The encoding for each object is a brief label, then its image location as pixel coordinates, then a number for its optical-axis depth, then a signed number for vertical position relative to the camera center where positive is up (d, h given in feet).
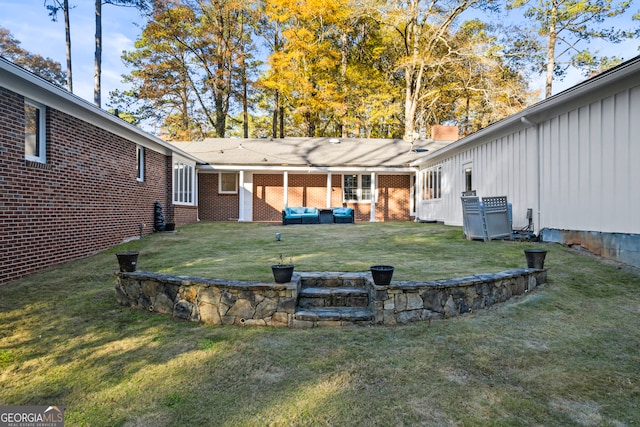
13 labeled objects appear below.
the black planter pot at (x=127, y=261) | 16.48 -2.29
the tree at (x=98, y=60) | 59.26 +23.95
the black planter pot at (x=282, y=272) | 14.28 -2.47
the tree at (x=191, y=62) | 80.33 +33.05
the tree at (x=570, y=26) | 64.85 +32.64
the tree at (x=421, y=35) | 72.38 +35.51
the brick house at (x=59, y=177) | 19.79 +2.22
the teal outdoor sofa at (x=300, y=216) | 48.73 -1.02
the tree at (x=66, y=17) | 63.21 +33.33
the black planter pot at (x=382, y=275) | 13.89 -2.52
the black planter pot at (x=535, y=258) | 17.40 -2.42
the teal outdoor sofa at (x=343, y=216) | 50.37 -1.10
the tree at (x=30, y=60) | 83.35 +35.16
